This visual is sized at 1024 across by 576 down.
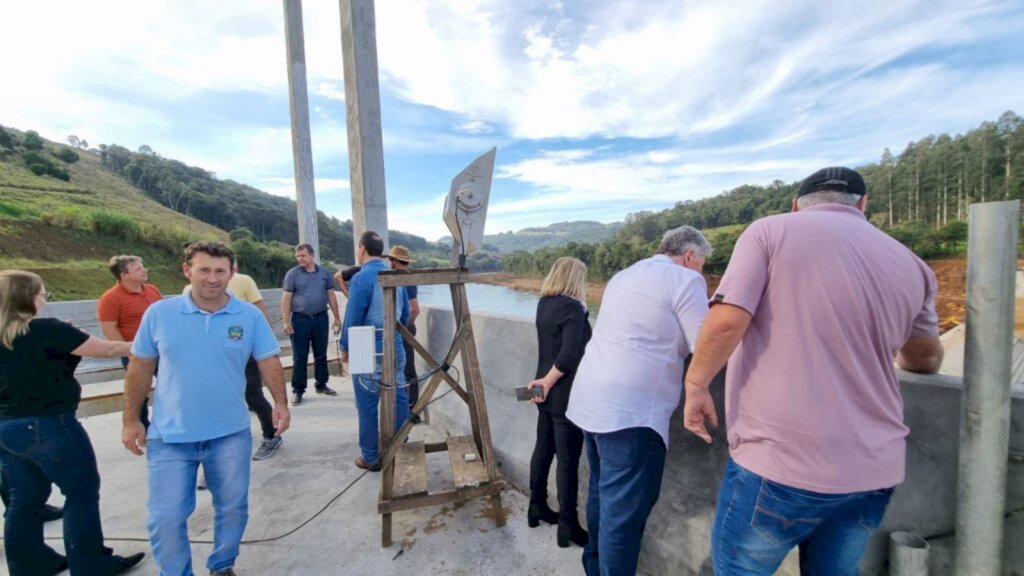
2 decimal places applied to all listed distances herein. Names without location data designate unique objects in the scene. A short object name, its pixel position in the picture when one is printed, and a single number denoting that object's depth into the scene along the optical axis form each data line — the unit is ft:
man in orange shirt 11.63
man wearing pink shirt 4.14
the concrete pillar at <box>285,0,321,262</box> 24.00
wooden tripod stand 8.70
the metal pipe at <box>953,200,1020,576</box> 4.12
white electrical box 9.23
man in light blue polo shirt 6.97
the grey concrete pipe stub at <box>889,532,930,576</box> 4.64
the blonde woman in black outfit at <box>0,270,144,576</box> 6.81
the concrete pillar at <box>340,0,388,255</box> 17.06
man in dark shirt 16.33
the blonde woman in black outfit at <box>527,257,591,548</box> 8.01
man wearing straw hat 12.97
